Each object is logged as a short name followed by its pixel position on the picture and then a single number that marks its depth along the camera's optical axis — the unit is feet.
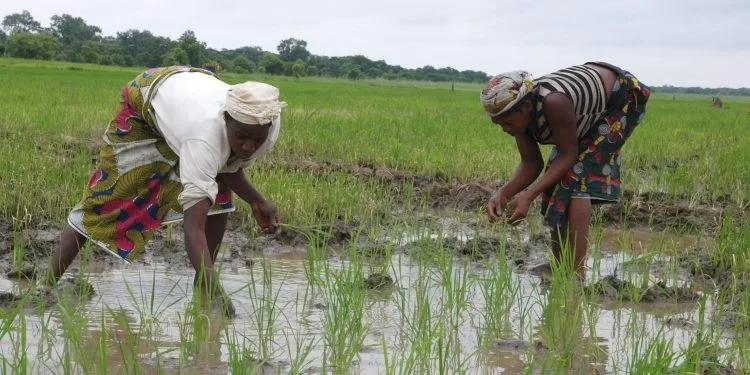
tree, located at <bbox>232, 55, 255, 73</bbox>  165.58
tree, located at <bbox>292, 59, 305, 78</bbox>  176.73
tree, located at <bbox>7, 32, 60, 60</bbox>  173.47
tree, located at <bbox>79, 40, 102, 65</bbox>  174.81
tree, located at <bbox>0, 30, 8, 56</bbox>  165.53
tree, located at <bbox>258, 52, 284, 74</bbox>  181.68
